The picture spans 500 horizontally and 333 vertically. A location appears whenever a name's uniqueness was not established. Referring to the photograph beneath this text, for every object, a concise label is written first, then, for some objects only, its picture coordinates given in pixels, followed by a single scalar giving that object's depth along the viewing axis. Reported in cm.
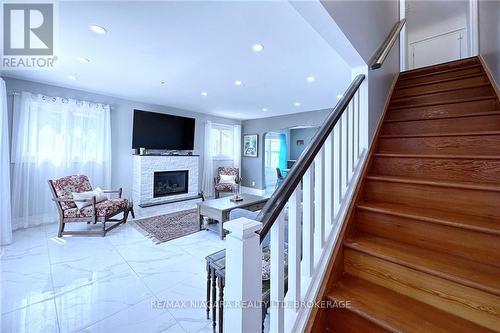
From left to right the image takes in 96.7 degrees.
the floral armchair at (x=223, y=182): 630
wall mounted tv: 514
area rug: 353
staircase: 104
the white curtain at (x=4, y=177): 307
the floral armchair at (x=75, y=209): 343
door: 411
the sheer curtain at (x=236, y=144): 768
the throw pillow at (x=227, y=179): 651
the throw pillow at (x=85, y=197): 349
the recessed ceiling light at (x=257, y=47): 254
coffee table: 348
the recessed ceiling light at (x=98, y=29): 219
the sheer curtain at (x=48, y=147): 376
